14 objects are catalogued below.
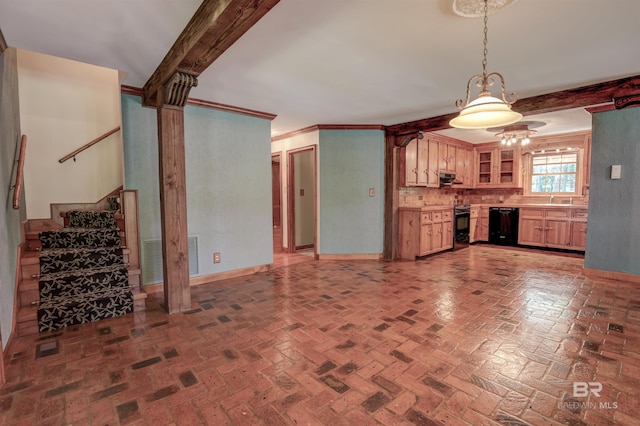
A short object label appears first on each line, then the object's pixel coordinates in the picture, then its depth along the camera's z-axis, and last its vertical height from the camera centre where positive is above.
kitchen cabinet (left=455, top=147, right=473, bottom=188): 6.77 +0.70
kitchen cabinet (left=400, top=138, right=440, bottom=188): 5.46 +0.63
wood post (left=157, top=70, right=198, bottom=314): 2.88 -0.04
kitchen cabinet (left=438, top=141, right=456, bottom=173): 6.26 +0.82
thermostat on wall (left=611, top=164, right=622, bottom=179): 3.83 +0.31
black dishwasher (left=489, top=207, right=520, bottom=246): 6.46 -0.66
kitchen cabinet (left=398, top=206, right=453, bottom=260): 5.23 -0.63
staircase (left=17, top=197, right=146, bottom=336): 2.61 -0.76
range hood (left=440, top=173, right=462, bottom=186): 6.38 +0.38
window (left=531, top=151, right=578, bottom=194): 6.31 +0.50
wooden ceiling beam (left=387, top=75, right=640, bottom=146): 3.28 +1.16
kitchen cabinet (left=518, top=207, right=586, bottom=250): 5.62 -0.63
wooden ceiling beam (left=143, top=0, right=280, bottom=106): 1.68 +1.07
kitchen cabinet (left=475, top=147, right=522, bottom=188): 6.77 +0.66
